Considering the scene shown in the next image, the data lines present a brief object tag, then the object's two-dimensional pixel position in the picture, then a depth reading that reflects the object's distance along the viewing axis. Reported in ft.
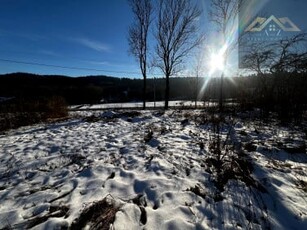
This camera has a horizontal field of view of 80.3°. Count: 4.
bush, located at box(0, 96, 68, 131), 31.37
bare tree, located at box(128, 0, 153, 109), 60.23
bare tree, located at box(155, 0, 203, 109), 55.62
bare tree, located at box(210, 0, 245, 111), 42.55
